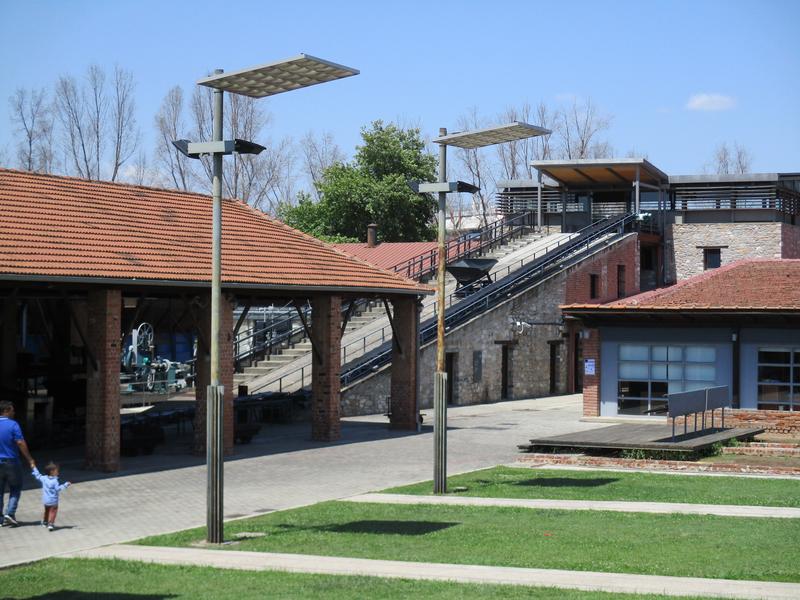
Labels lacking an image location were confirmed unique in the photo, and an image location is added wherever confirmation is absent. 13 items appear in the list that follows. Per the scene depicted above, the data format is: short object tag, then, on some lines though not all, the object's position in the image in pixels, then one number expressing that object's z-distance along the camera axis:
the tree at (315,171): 76.31
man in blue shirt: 14.28
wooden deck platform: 21.44
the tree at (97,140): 57.41
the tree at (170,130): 62.47
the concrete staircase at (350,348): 35.75
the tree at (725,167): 84.66
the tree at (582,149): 75.88
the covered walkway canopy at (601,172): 49.47
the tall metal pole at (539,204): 53.75
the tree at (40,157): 56.56
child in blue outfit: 14.45
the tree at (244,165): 62.81
